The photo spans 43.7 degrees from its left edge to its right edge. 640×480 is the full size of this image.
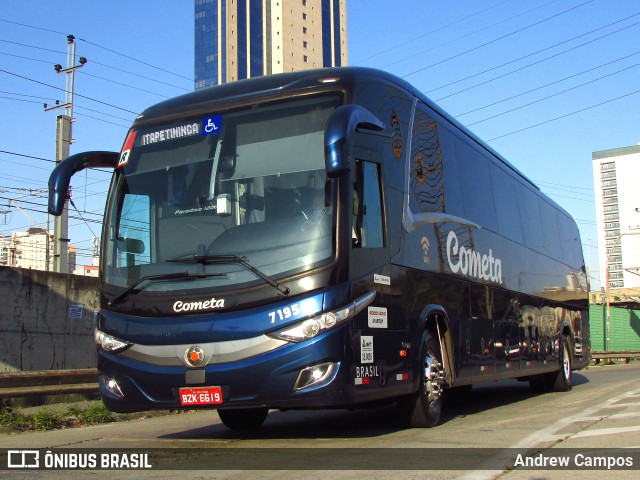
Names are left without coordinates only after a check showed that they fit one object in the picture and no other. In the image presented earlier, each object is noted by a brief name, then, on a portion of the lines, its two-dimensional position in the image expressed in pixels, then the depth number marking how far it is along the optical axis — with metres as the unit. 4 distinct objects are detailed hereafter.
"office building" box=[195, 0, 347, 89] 143.62
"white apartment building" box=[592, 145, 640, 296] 128.12
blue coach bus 6.93
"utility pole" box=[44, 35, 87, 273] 29.36
